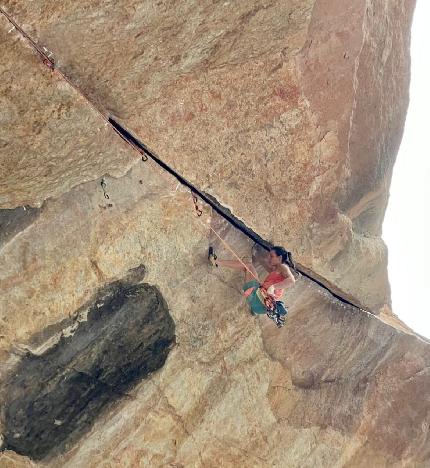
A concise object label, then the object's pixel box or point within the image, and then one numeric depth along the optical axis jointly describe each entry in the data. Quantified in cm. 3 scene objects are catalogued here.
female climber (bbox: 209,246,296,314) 744
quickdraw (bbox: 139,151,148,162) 640
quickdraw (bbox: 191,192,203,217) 700
